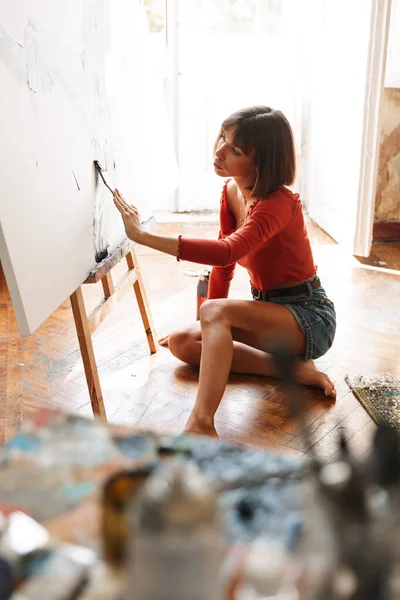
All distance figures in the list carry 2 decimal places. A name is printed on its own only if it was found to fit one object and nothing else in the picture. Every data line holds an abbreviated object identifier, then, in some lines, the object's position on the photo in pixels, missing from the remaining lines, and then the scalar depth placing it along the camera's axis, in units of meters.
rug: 1.99
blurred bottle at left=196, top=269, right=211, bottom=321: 2.53
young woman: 1.86
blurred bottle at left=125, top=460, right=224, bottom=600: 0.55
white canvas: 1.37
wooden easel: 1.76
